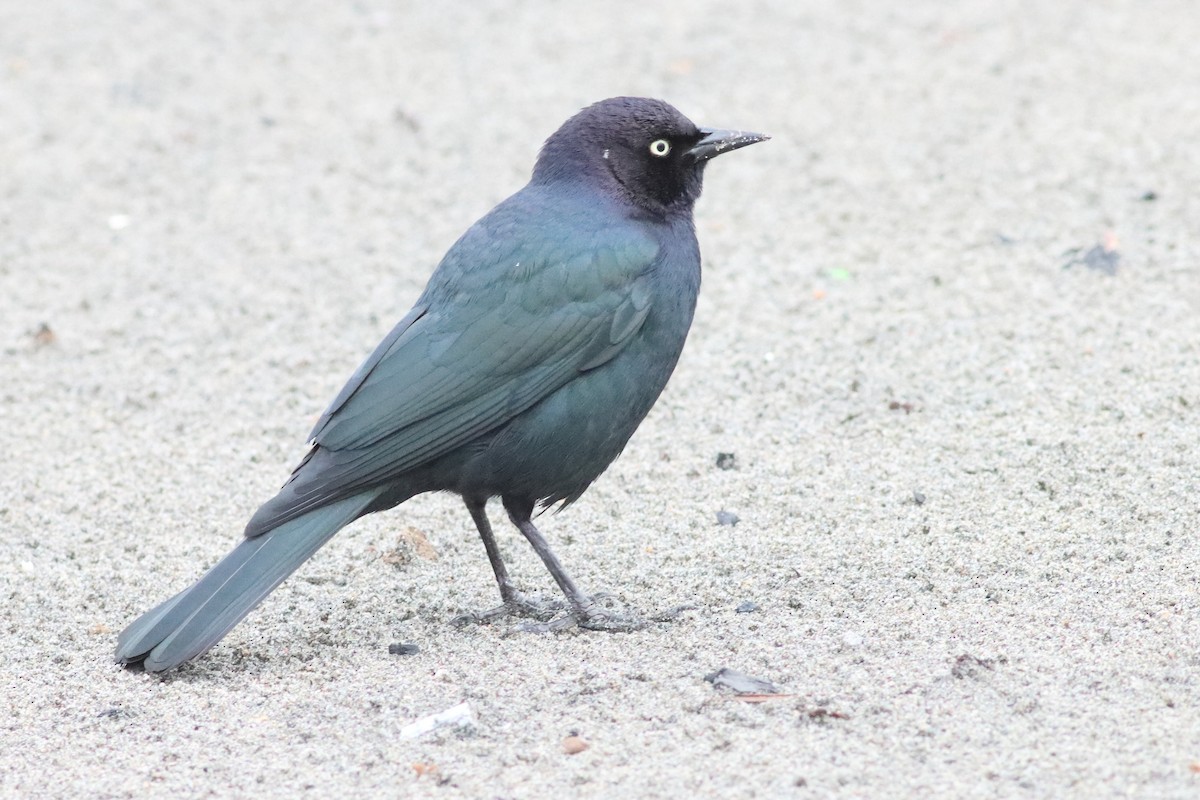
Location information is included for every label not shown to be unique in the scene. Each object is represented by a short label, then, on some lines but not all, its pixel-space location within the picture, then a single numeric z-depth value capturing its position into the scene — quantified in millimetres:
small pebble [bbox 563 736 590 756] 7008
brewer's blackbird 8461
